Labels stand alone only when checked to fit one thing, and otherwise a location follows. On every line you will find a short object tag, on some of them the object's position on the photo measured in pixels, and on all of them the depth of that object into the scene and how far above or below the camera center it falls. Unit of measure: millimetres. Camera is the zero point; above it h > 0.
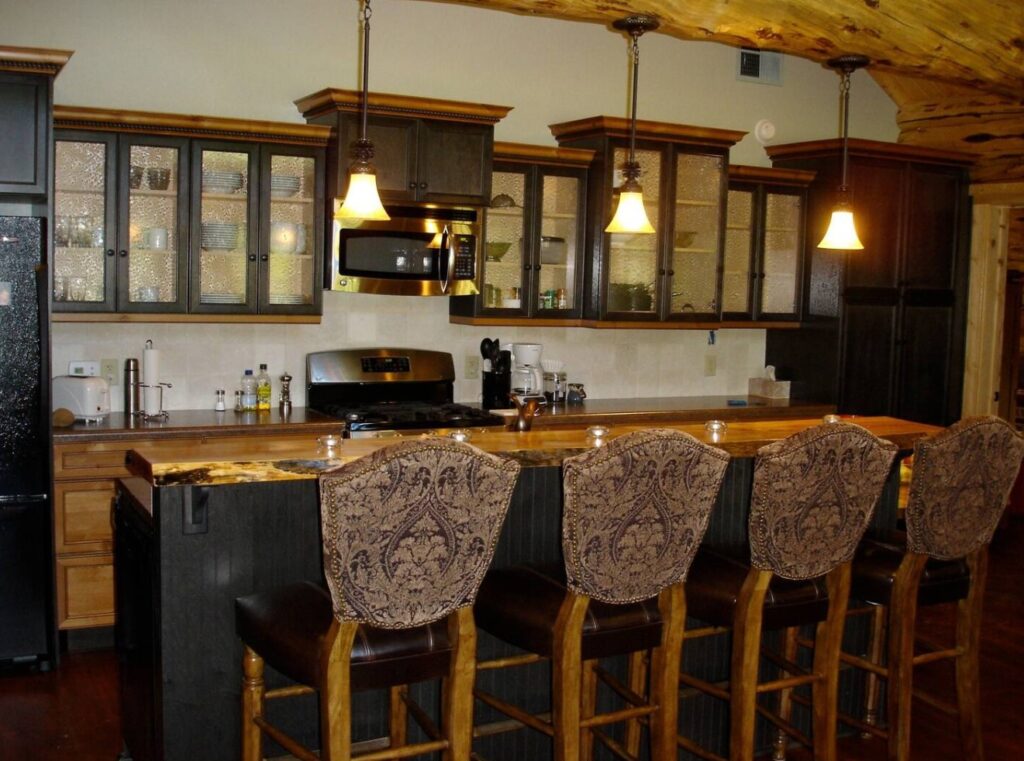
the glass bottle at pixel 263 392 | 5230 -384
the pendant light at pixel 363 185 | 3304 +384
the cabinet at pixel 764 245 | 6156 +441
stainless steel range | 5098 -389
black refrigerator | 4176 -546
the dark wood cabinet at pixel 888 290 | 6203 +210
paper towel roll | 4930 -336
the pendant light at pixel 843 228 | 4176 +369
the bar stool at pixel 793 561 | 2893 -637
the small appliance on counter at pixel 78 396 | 4652 -380
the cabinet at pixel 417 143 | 4965 +784
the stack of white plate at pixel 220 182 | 4875 +557
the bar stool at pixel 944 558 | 3162 -683
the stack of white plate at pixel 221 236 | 4906 +321
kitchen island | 2834 -670
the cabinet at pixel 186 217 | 4672 +395
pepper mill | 5246 -388
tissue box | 6375 -374
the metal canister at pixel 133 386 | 4934 -353
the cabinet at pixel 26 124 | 4102 +661
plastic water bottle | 5223 -382
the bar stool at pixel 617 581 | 2627 -648
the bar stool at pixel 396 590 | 2365 -607
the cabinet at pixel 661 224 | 5664 +508
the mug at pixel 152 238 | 4797 +297
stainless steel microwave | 5117 +284
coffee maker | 5777 -281
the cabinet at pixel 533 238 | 5535 +400
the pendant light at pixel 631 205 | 3877 +400
